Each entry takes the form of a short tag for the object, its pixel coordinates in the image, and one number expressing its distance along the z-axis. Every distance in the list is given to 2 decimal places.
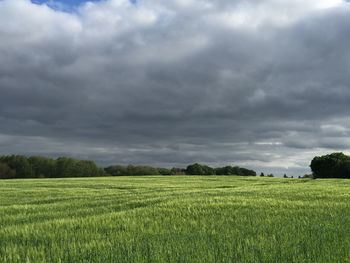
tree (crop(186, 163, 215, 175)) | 124.65
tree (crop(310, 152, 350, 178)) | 108.67
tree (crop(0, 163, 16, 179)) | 110.25
